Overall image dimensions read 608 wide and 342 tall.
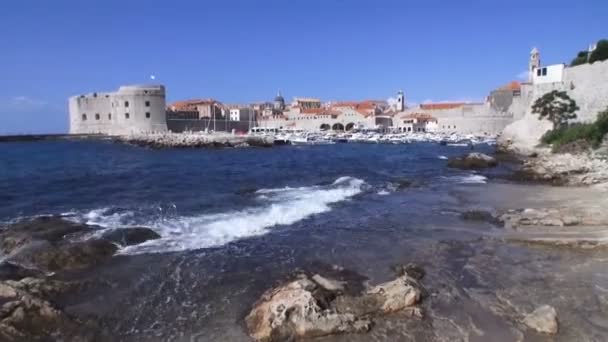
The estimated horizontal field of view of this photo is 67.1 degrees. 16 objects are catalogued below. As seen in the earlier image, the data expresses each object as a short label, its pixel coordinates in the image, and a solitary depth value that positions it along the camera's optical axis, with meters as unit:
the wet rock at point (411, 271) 6.93
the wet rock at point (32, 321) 5.24
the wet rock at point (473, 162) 23.31
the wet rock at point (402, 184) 17.08
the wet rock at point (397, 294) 5.73
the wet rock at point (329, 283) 6.26
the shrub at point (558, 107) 31.66
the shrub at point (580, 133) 22.52
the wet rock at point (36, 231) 8.90
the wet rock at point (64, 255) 7.70
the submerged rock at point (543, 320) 5.02
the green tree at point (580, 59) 37.79
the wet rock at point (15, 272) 7.18
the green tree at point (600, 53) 32.34
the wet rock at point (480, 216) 10.54
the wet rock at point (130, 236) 9.06
